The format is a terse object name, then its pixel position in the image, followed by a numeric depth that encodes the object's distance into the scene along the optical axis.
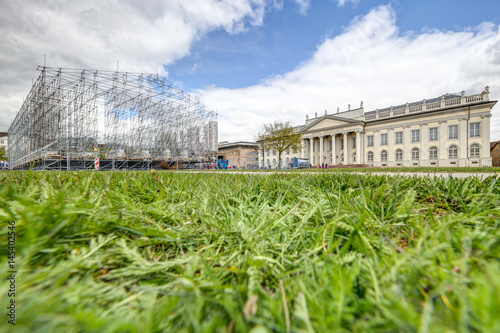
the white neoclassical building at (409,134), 30.06
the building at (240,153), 58.27
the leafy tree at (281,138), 33.50
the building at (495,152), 57.41
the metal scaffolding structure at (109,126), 18.25
